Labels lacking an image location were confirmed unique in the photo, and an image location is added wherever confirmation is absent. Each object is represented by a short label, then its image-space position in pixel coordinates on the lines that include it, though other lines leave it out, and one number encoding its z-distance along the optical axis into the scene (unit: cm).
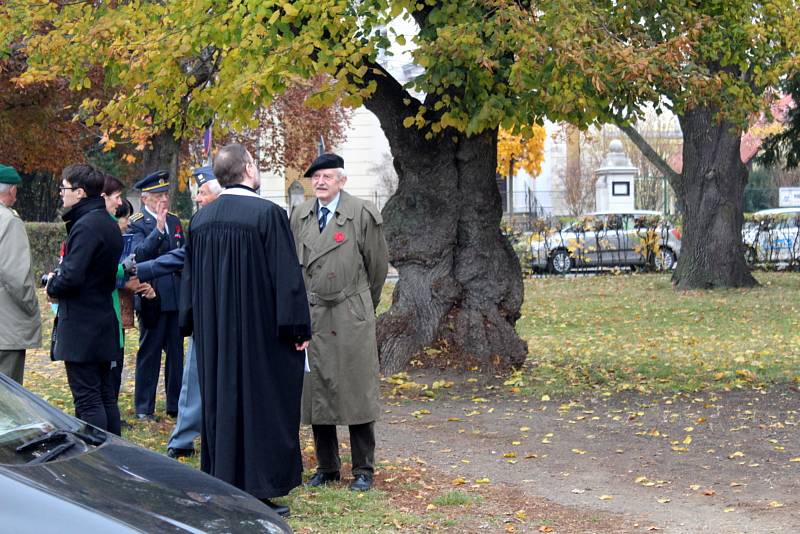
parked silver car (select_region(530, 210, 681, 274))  2948
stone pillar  3675
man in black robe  603
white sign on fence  4228
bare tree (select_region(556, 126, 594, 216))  4819
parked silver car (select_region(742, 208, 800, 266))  2883
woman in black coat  682
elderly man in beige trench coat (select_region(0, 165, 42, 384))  720
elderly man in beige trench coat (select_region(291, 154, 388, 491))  689
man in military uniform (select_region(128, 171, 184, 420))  871
